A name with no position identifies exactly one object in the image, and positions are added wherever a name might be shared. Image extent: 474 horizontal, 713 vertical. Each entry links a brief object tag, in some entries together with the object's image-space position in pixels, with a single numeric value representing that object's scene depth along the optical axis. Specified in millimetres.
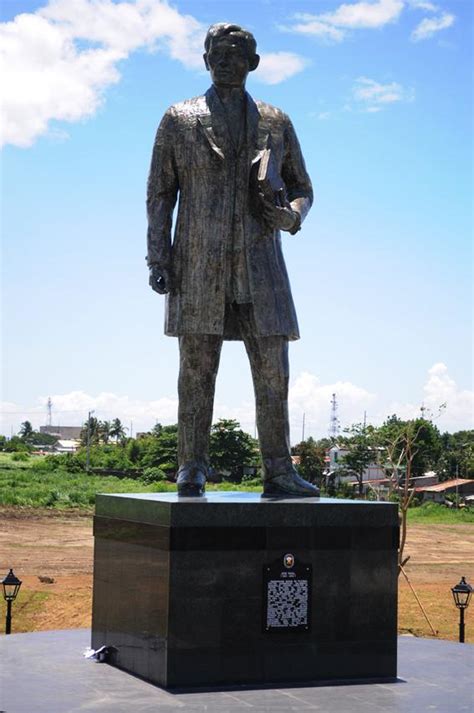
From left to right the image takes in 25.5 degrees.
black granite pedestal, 6379
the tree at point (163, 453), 54356
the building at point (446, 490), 58312
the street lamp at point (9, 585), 12391
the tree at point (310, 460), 55000
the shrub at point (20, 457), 70881
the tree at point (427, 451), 62159
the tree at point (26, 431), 131625
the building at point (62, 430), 186088
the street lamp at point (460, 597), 12289
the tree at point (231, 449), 48875
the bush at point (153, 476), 50719
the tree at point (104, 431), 95688
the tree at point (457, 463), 63625
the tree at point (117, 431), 99312
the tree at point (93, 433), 93662
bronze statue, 7398
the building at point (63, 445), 128850
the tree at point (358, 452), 32484
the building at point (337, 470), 52500
